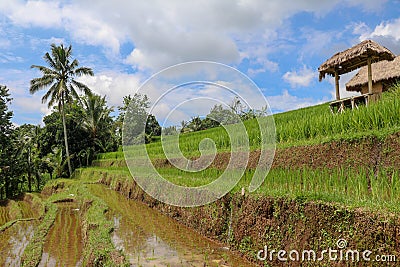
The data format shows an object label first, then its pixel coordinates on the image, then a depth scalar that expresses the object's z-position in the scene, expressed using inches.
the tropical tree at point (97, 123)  960.9
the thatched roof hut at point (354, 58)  332.8
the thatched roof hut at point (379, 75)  537.6
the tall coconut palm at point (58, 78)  805.9
